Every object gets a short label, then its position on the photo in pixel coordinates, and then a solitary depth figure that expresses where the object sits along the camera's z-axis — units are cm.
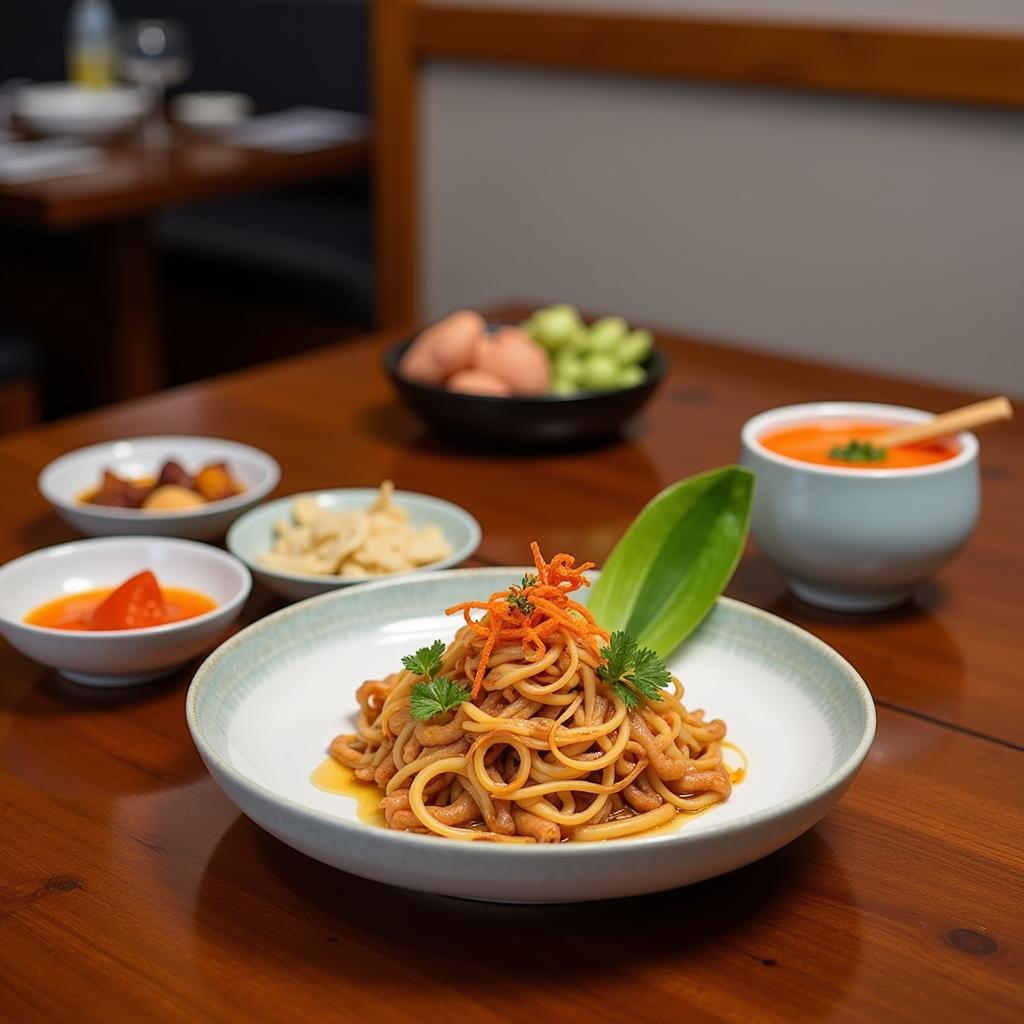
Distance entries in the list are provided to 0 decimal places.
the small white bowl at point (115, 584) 98
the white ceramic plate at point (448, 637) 70
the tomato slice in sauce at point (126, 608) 103
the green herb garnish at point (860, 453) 120
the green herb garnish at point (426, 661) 85
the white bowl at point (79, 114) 345
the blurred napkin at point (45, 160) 300
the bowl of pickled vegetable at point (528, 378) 153
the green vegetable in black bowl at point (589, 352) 162
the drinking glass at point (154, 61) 365
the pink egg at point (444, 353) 159
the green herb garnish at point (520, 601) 85
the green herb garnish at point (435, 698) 81
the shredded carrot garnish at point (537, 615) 84
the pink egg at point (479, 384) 156
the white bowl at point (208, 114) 362
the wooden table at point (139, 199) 291
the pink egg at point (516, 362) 158
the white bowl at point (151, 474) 124
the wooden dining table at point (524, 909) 72
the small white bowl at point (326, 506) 111
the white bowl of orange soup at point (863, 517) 114
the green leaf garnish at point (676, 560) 104
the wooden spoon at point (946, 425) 117
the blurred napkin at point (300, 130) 349
